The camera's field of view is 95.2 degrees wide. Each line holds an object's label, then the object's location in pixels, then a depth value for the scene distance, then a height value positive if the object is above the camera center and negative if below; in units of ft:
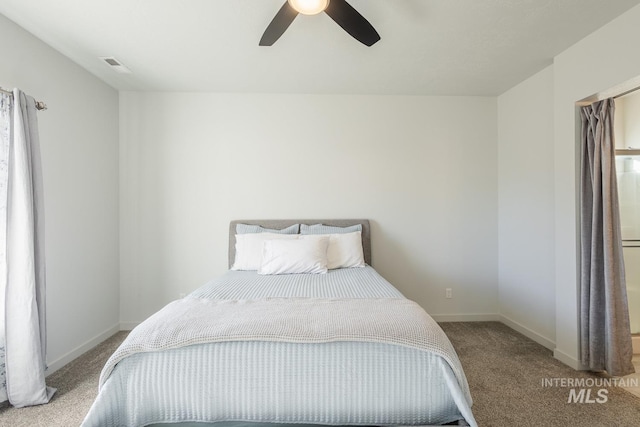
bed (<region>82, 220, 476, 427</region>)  3.87 -2.19
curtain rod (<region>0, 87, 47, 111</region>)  6.49 +2.48
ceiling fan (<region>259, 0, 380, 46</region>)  4.87 +3.45
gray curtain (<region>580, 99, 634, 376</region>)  6.48 -1.07
